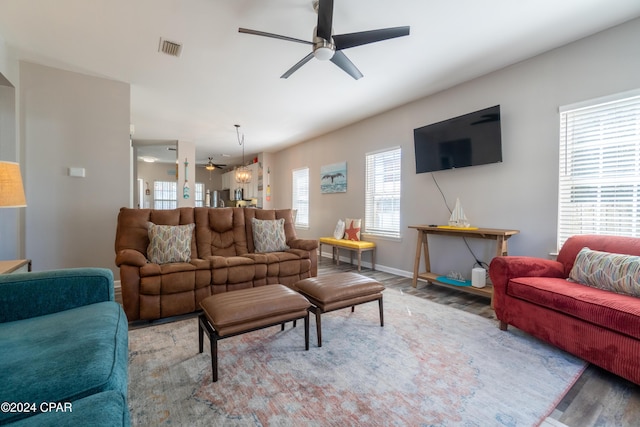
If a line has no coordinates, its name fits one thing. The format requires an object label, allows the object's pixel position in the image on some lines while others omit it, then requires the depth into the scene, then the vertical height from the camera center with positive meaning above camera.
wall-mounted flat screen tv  3.13 +0.84
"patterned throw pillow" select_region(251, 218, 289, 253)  3.49 -0.38
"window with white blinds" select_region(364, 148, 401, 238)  4.49 +0.25
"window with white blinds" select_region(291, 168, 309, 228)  6.78 +0.27
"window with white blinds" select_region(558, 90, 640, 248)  2.41 +0.39
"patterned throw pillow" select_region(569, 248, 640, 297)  1.89 -0.45
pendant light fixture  6.41 +0.72
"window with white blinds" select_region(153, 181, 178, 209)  10.00 +0.41
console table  2.85 -0.37
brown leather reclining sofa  2.50 -0.59
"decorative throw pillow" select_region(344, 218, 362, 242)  4.99 -0.41
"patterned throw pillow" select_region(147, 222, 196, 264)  2.80 -0.41
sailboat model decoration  3.40 -0.12
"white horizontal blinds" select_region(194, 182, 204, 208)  10.88 +0.57
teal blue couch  0.79 -0.57
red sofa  1.66 -0.69
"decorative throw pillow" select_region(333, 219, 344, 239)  5.23 -0.46
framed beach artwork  5.49 +0.60
